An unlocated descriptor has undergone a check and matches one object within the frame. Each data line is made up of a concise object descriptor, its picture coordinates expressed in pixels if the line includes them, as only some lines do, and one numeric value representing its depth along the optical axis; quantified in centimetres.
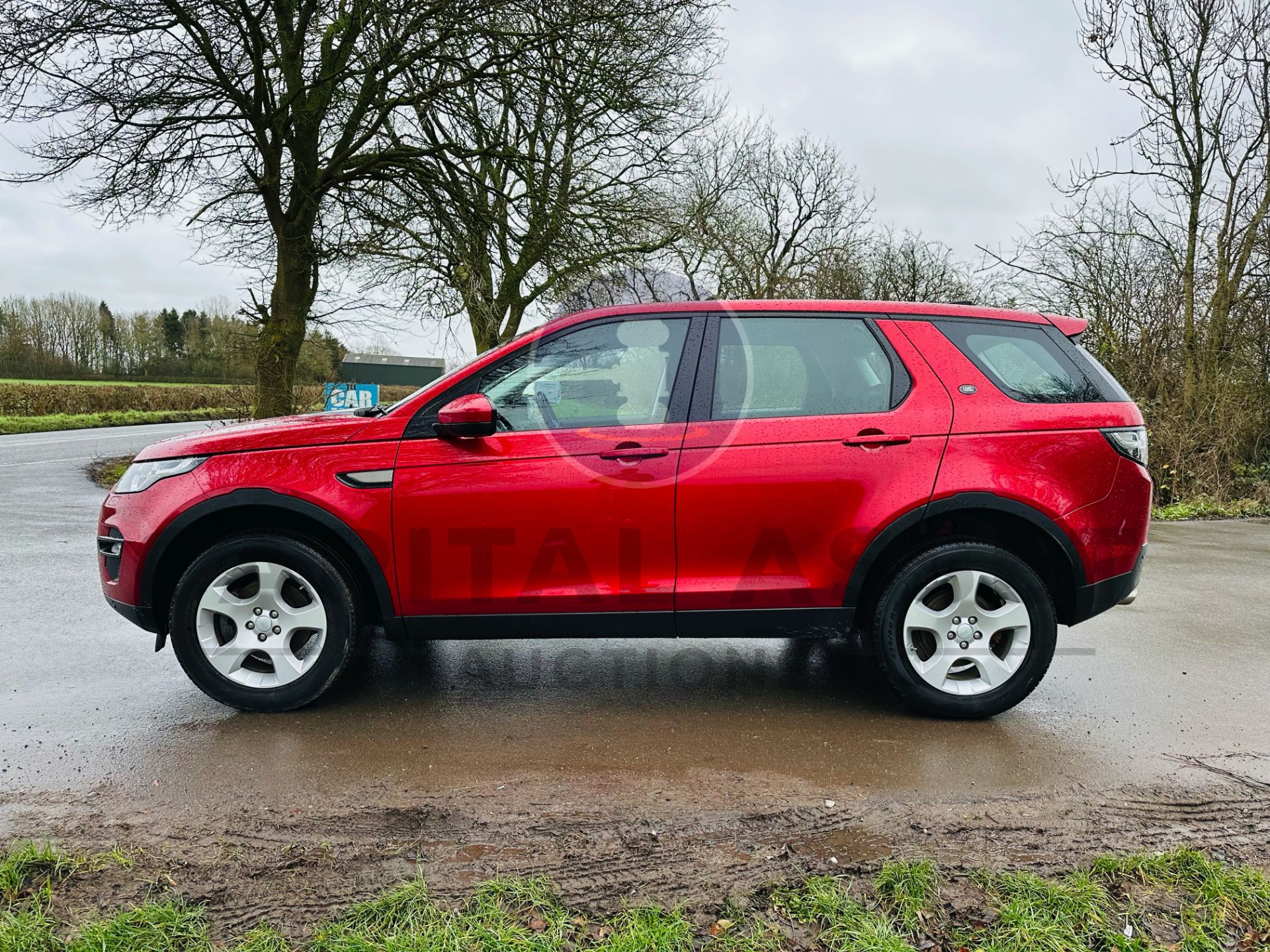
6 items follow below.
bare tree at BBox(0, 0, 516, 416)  1091
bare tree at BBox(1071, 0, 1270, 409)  1319
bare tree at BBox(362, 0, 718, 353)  1209
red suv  369
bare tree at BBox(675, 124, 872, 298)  2403
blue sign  1612
